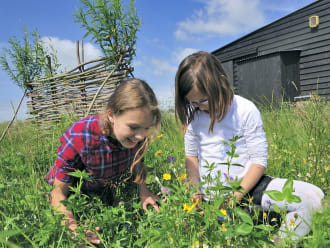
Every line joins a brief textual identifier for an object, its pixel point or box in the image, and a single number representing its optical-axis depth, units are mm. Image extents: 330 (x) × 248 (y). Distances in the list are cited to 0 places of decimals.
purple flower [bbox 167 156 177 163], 1851
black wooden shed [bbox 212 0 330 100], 9969
